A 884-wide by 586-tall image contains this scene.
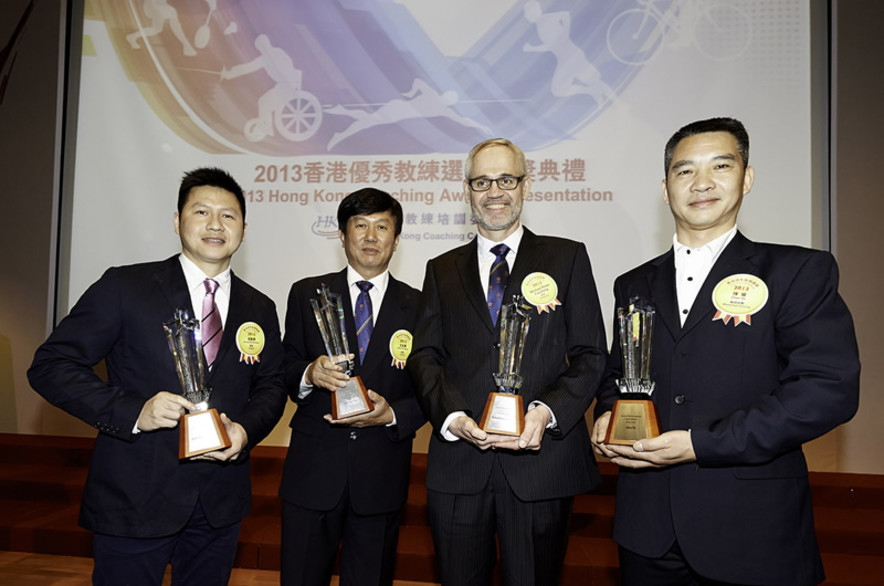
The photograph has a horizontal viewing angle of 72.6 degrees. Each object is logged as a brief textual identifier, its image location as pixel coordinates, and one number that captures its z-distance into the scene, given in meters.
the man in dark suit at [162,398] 1.89
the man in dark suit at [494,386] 1.88
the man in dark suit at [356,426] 2.29
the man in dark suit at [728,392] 1.55
